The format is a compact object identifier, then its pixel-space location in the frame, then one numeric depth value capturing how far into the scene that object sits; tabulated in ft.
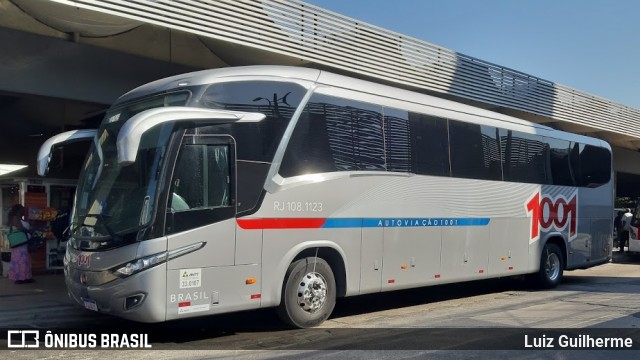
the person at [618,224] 88.89
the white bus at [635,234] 67.51
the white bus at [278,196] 22.49
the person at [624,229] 80.50
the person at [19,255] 40.19
